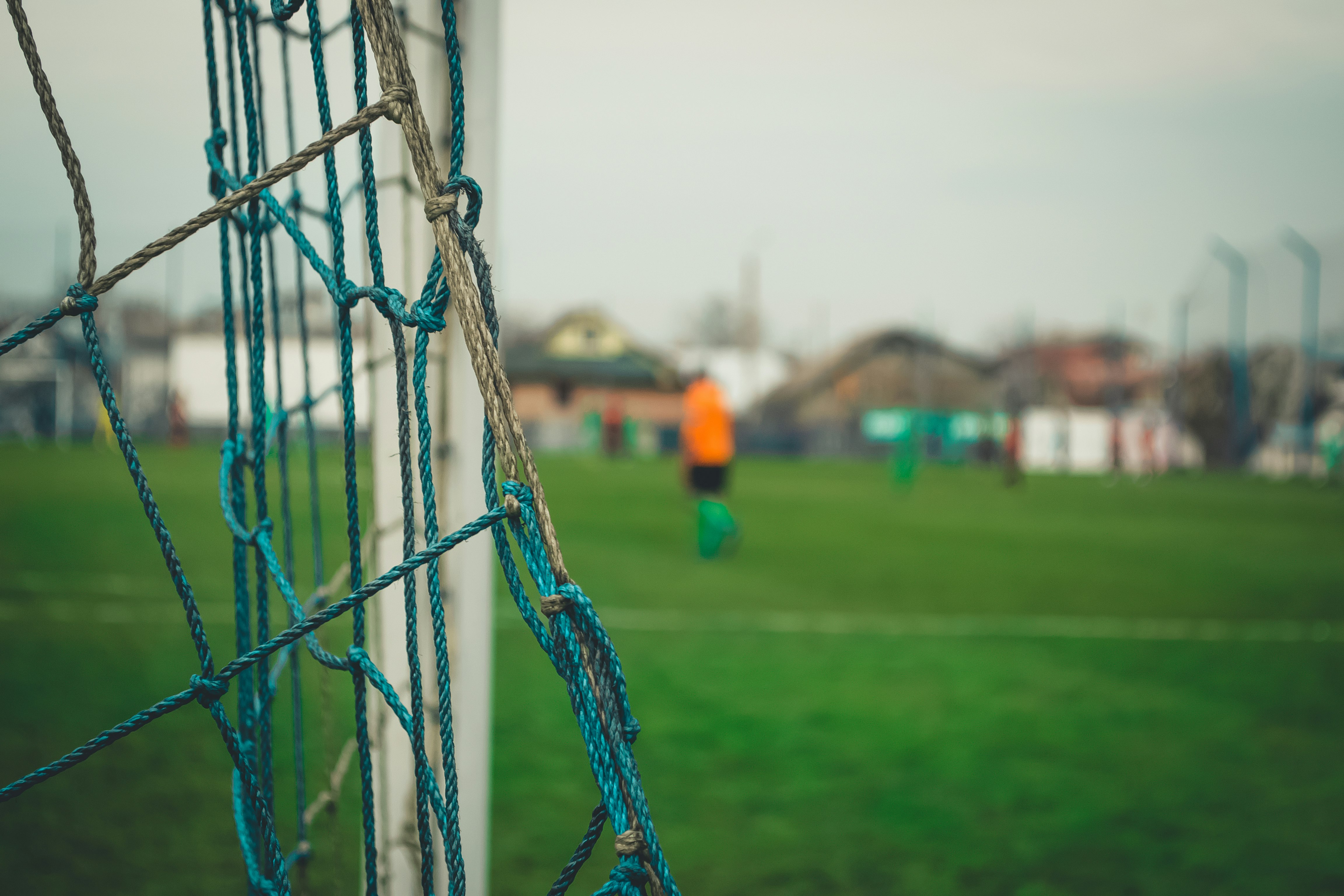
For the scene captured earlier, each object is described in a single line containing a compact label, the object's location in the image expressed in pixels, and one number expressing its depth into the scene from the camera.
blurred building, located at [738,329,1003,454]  42.78
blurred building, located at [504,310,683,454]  37.03
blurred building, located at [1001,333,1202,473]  26.62
